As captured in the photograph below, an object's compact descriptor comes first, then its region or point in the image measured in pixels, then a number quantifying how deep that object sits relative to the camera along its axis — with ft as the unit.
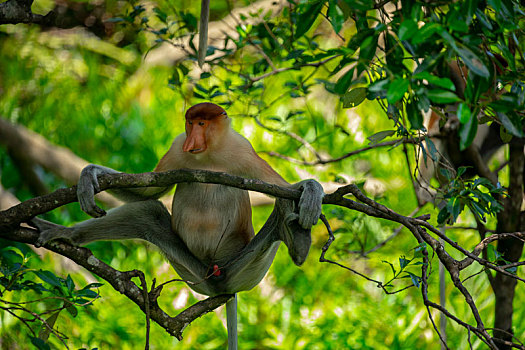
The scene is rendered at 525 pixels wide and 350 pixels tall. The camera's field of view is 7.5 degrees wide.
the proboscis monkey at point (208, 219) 32.52
